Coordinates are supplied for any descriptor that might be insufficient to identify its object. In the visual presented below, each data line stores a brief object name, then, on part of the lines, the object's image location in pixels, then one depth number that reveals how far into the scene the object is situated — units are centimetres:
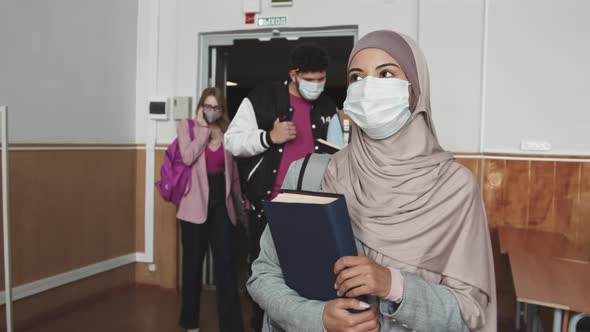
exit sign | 368
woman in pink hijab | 88
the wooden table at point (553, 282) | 163
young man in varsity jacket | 236
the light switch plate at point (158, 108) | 391
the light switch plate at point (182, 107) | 386
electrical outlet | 314
